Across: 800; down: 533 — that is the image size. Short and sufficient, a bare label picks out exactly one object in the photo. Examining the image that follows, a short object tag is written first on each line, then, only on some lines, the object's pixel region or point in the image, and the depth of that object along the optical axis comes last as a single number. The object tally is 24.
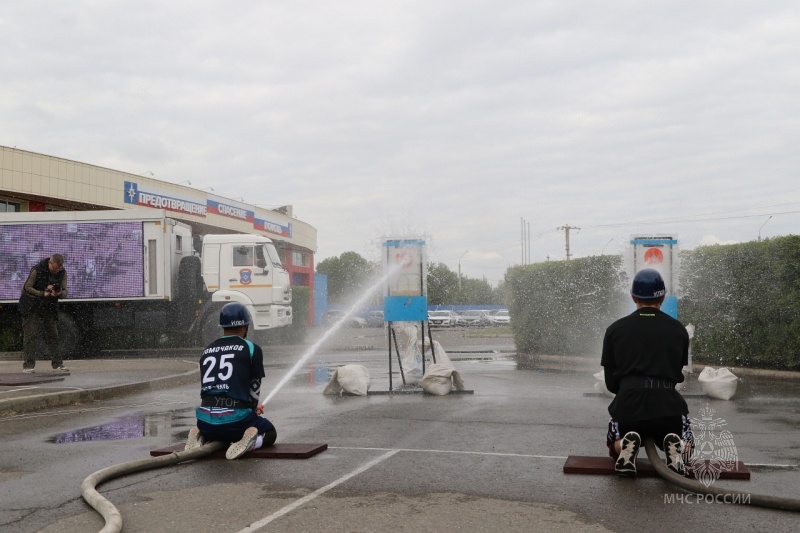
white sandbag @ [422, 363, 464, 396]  12.03
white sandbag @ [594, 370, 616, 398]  11.55
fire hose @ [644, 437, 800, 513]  5.10
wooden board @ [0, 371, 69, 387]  13.16
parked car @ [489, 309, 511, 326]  67.09
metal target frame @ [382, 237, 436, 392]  13.02
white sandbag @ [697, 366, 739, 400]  11.18
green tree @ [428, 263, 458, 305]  93.44
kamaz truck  23.00
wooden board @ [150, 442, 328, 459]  7.01
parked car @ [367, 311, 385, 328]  62.69
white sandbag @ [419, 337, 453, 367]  12.66
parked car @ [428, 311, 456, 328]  64.12
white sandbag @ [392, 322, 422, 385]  14.62
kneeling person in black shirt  6.05
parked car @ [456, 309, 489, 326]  68.06
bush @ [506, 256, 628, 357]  19.17
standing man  14.67
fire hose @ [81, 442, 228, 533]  4.81
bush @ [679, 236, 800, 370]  14.58
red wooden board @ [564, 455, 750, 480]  6.11
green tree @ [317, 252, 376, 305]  100.50
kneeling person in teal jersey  7.11
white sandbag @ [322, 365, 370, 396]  12.01
